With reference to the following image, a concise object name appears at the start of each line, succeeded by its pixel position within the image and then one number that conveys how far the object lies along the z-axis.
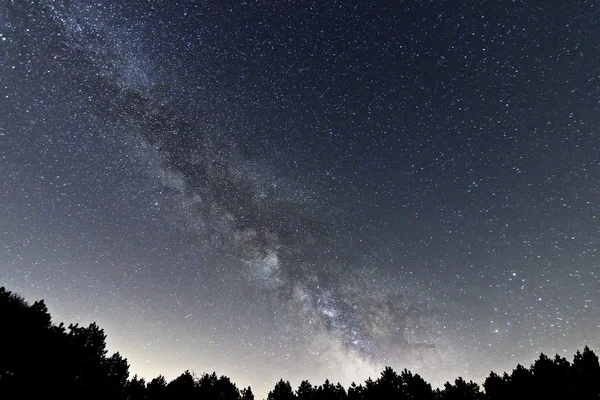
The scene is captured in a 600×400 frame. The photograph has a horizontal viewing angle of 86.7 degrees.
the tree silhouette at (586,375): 26.42
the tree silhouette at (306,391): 36.38
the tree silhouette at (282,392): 36.97
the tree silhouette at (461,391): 30.98
